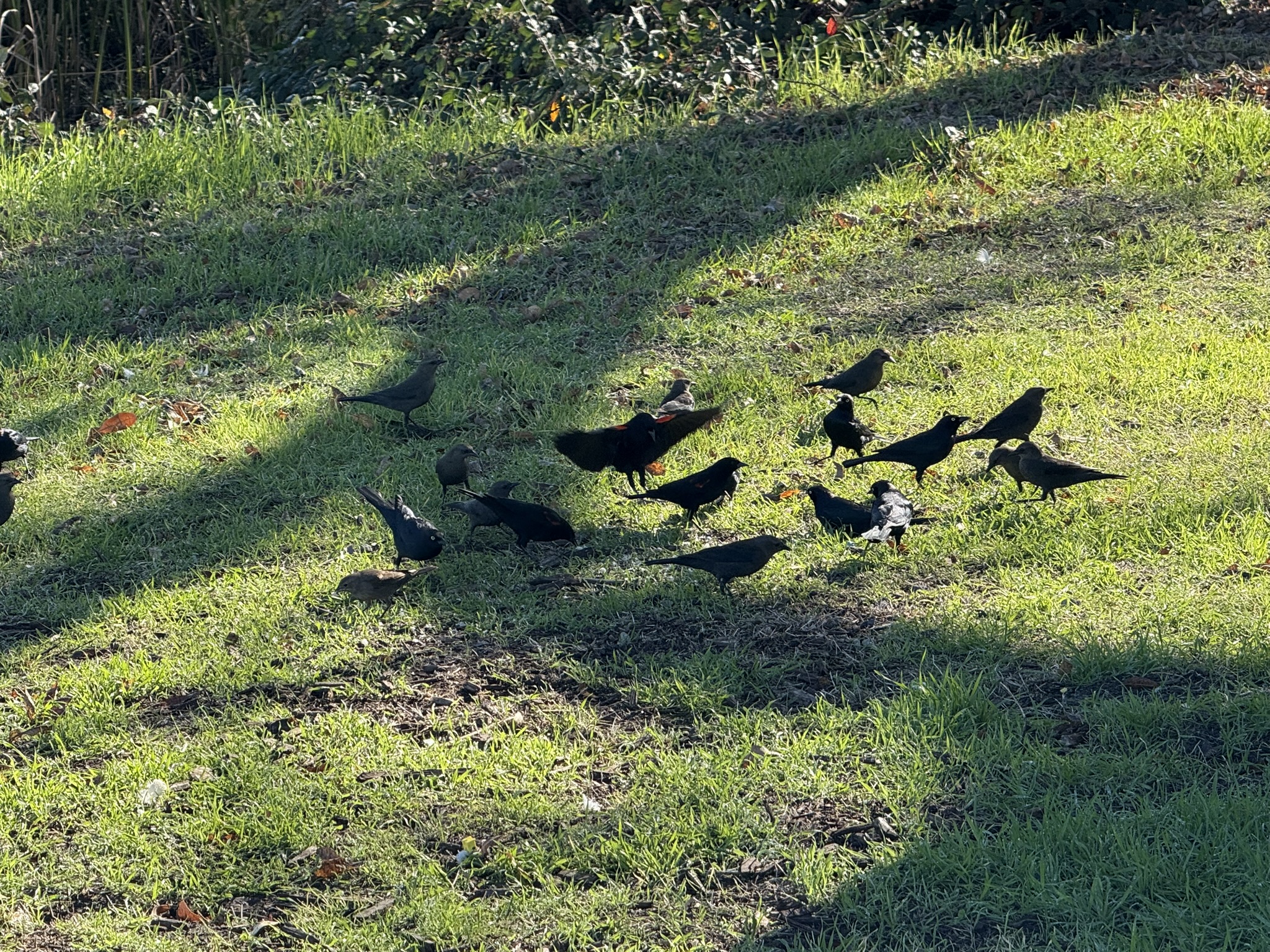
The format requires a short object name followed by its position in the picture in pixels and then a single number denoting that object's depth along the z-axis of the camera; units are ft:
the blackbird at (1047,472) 35.63
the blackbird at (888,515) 34.99
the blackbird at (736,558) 33.53
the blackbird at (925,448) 37.70
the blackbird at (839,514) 35.78
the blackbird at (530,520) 35.88
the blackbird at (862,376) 43.09
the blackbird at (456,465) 39.42
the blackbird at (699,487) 37.04
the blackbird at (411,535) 35.17
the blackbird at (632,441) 38.37
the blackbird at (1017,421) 38.50
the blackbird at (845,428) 39.93
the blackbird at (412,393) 43.83
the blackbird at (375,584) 34.45
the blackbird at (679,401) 43.39
